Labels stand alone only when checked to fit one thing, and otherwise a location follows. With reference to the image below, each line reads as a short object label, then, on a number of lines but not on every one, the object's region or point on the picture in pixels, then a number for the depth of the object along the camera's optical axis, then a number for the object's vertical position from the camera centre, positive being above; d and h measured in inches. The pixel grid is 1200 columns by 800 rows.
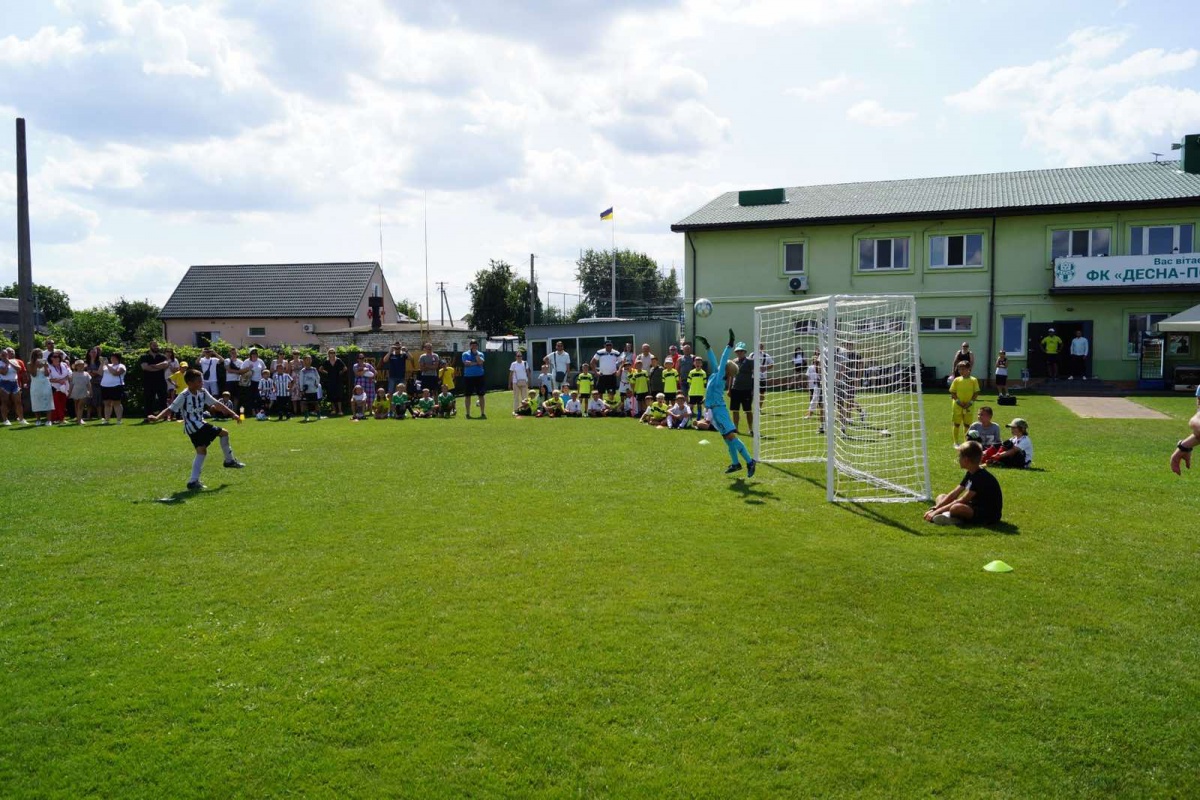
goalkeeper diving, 447.5 -19.7
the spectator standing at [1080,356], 1137.4 +22.2
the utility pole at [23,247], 928.9 +154.1
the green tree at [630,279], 3142.2 +378.8
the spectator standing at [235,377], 868.6 +3.7
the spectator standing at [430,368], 936.9 +11.4
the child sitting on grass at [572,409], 867.4 -33.6
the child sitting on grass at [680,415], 734.5 -34.8
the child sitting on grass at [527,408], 874.8 -32.4
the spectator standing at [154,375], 840.3 +6.5
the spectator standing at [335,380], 917.2 -0.7
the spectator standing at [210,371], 842.8 +9.5
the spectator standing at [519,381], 888.3 -3.7
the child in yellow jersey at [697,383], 726.5 -6.5
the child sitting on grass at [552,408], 863.7 -32.1
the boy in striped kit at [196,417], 423.8 -19.1
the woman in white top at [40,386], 796.0 -3.3
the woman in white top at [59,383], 805.9 -0.6
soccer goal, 412.8 -14.9
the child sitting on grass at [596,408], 860.0 -32.4
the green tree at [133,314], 2758.4 +233.6
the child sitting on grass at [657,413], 767.7 -34.4
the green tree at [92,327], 2242.9 +156.5
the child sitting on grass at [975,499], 342.6 -52.6
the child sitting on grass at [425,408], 876.6 -31.4
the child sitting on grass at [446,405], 873.5 -28.1
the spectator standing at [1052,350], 1133.7 +29.9
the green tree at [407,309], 3181.6 +271.6
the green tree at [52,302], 3614.7 +360.1
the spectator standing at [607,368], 897.5 +9.3
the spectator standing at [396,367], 920.9 +13.2
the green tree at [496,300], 2456.9 +230.5
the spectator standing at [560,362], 1000.2 +18.4
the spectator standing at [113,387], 816.9 -5.1
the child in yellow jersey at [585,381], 883.4 -4.6
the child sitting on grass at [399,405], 869.8 -27.6
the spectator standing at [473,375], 845.8 +3.1
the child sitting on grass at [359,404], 871.1 -26.1
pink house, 1948.8 +181.9
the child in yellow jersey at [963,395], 545.6 -14.7
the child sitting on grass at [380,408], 876.6 -30.7
